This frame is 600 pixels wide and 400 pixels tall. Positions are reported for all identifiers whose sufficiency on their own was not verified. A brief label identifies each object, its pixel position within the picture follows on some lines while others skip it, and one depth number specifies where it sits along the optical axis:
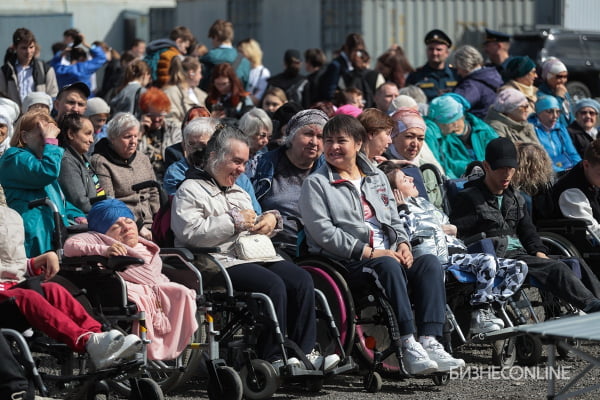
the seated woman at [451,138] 21.92
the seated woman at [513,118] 23.47
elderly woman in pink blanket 14.20
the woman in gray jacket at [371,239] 15.49
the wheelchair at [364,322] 15.45
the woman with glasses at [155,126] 22.34
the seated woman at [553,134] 24.09
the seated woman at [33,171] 15.53
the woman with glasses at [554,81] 27.53
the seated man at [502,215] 18.02
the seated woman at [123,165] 18.56
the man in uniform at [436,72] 27.08
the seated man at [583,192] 19.55
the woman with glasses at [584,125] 25.39
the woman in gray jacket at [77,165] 17.23
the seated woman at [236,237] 14.99
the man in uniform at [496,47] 29.00
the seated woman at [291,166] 17.17
